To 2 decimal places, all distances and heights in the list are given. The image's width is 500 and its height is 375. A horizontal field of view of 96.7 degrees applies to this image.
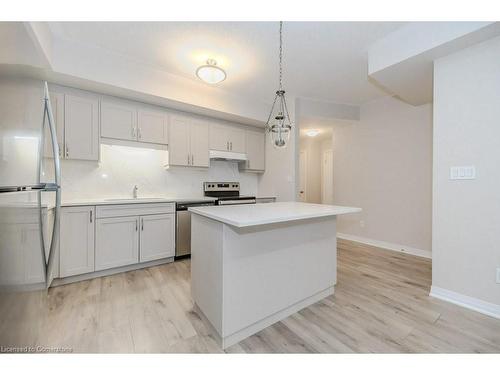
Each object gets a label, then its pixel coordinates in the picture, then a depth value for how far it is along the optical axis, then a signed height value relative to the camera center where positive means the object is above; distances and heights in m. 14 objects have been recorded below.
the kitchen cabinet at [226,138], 3.85 +0.86
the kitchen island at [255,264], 1.52 -0.62
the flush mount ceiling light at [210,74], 2.47 +1.28
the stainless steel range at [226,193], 3.72 -0.12
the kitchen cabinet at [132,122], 2.90 +0.89
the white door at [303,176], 6.36 +0.30
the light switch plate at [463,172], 2.02 +0.14
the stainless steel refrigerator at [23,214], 0.79 -0.12
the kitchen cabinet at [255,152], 4.28 +0.68
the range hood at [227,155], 3.82 +0.55
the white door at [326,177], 6.08 +0.27
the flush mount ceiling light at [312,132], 5.09 +1.26
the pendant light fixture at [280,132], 1.99 +0.49
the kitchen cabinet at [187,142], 3.42 +0.70
